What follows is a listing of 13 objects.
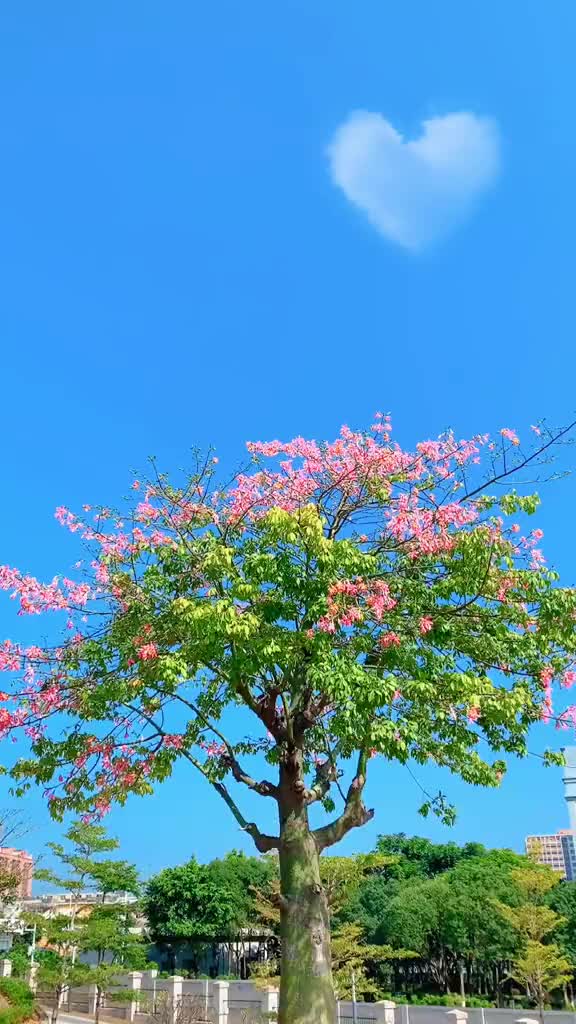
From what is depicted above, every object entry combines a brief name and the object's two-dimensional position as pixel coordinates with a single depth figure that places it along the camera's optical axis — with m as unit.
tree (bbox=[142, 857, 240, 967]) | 32.22
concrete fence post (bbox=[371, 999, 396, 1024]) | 20.25
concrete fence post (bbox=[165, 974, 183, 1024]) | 23.96
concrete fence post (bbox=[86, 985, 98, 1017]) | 27.30
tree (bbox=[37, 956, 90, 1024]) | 18.67
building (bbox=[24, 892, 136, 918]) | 21.28
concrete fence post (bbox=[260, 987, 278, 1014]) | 20.62
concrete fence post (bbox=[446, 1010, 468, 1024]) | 19.00
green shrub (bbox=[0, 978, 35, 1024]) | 18.70
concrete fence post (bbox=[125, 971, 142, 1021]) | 24.84
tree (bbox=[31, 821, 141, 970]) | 19.05
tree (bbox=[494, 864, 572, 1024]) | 20.05
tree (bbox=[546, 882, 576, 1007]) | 26.75
